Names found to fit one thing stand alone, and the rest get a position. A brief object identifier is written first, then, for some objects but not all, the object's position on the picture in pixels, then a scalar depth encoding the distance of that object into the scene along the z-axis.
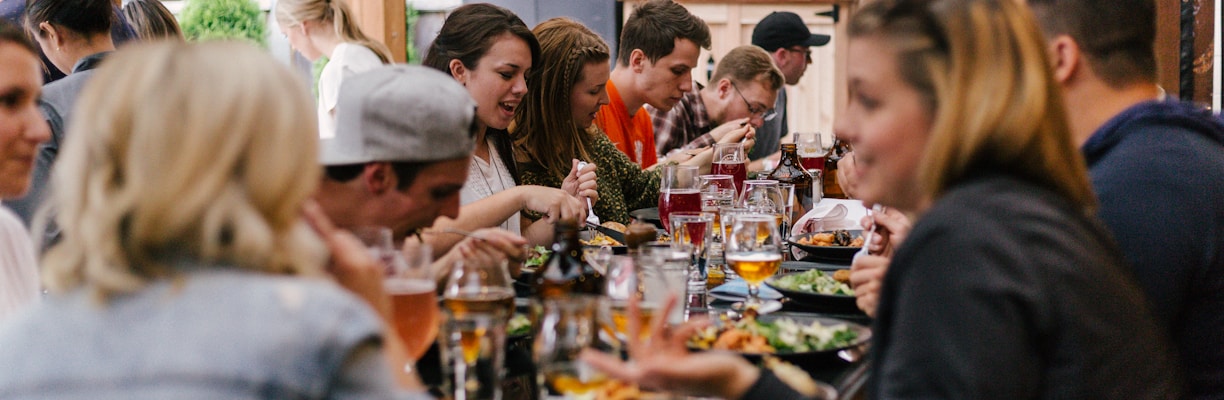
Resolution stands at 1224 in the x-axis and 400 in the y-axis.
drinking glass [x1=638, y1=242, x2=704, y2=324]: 1.66
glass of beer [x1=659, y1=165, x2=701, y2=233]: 3.12
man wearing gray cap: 1.77
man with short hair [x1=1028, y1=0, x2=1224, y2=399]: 1.68
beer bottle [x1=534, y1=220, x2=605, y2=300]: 1.86
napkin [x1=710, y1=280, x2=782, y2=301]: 2.34
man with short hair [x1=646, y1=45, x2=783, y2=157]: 6.23
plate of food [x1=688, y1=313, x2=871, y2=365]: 1.69
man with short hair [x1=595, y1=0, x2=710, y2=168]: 5.09
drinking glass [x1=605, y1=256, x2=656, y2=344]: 1.41
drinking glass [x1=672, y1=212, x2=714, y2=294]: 2.44
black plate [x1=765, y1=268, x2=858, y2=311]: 2.17
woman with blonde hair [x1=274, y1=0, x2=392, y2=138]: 4.77
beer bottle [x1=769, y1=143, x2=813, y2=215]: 3.88
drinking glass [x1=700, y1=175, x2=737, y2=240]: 3.07
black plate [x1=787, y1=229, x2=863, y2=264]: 2.93
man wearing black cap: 7.23
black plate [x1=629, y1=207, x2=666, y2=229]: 3.77
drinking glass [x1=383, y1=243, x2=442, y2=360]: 1.40
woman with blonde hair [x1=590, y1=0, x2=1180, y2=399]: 1.09
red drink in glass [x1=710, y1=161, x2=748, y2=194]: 4.07
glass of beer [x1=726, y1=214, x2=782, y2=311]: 2.21
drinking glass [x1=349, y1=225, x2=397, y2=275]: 1.42
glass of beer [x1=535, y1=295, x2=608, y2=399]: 1.26
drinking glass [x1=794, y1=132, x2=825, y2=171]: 4.39
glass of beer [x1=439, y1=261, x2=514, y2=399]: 1.27
